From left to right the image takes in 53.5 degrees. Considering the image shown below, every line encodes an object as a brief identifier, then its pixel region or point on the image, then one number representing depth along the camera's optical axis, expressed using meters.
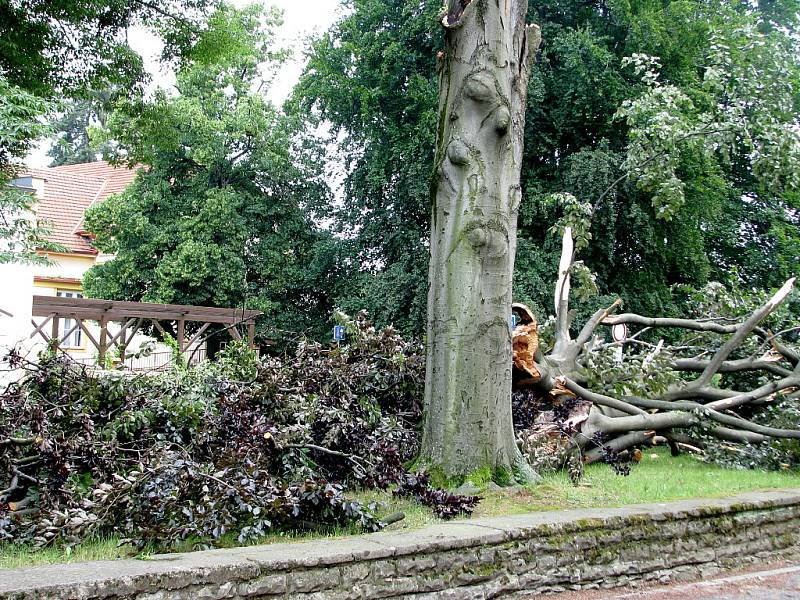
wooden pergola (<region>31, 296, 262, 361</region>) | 19.61
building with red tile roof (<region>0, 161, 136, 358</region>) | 32.12
